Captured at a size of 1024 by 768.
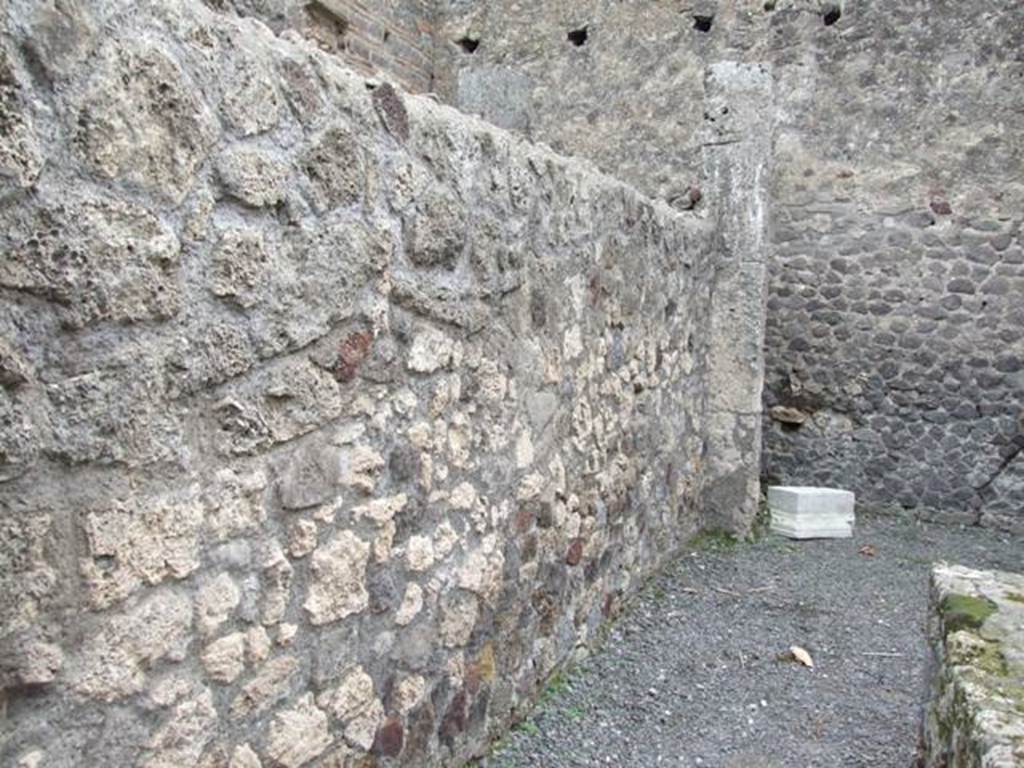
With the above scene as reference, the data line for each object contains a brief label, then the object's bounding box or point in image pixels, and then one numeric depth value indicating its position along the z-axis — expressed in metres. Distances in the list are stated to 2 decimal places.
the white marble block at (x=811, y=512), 5.82
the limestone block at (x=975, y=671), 1.74
